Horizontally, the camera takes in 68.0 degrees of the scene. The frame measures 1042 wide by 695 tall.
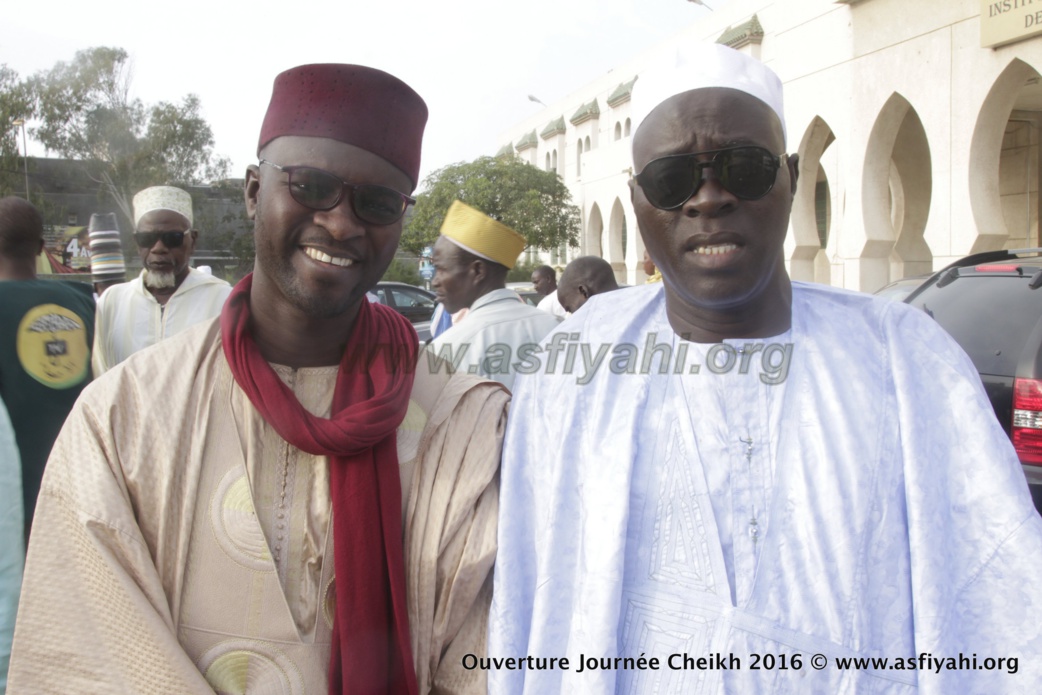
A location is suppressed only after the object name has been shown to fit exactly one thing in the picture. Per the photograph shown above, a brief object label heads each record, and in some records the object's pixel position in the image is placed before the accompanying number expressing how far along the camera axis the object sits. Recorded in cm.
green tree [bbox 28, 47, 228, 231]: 2636
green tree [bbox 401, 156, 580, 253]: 2594
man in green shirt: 253
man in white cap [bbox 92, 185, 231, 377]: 379
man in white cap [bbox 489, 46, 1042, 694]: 143
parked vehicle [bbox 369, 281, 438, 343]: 1184
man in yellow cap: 371
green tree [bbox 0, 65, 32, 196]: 2534
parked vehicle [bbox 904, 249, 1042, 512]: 373
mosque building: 1081
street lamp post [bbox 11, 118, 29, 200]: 2517
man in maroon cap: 152
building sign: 977
